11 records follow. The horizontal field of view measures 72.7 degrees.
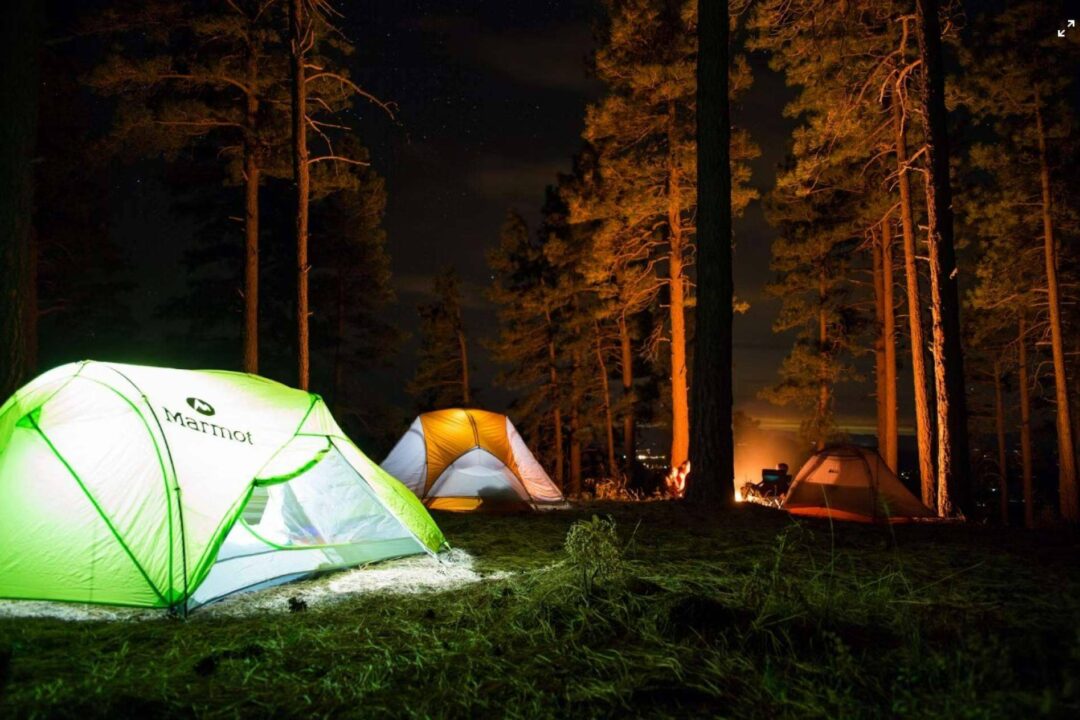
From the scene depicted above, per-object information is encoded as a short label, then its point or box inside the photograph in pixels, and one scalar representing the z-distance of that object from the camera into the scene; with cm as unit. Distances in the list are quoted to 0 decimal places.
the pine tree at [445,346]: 3116
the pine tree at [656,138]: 1571
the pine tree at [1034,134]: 1650
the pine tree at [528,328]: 2820
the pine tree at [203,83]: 1277
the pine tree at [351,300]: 2467
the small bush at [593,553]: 454
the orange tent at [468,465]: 1027
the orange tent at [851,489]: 980
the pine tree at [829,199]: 1171
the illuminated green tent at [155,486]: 503
